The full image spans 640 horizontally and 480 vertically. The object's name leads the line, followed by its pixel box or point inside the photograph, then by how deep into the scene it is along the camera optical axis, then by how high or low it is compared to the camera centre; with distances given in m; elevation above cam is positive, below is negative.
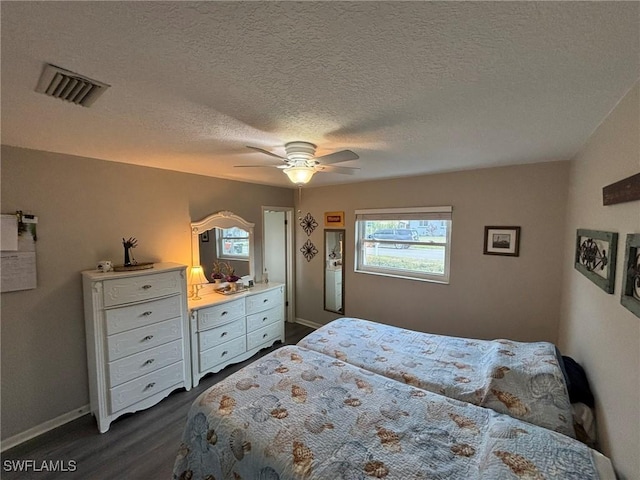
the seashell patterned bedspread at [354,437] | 1.15 -1.06
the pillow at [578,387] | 1.51 -0.94
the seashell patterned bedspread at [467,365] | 1.48 -1.03
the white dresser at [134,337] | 2.16 -0.99
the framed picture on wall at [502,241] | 2.68 -0.14
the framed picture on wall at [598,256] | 1.22 -0.16
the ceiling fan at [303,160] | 1.82 +0.48
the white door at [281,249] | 4.22 -0.37
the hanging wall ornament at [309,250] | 4.28 -0.38
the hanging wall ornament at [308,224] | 4.25 +0.05
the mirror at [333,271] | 4.06 -0.71
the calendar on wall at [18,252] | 1.94 -0.20
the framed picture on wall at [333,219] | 3.93 +0.12
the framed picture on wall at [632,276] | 0.96 -0.19
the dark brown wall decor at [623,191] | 0.99 +0.16
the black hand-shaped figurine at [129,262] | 2.38 -0.35
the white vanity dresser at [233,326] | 2.82 -1.21
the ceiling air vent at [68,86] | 1.03 +0.60
